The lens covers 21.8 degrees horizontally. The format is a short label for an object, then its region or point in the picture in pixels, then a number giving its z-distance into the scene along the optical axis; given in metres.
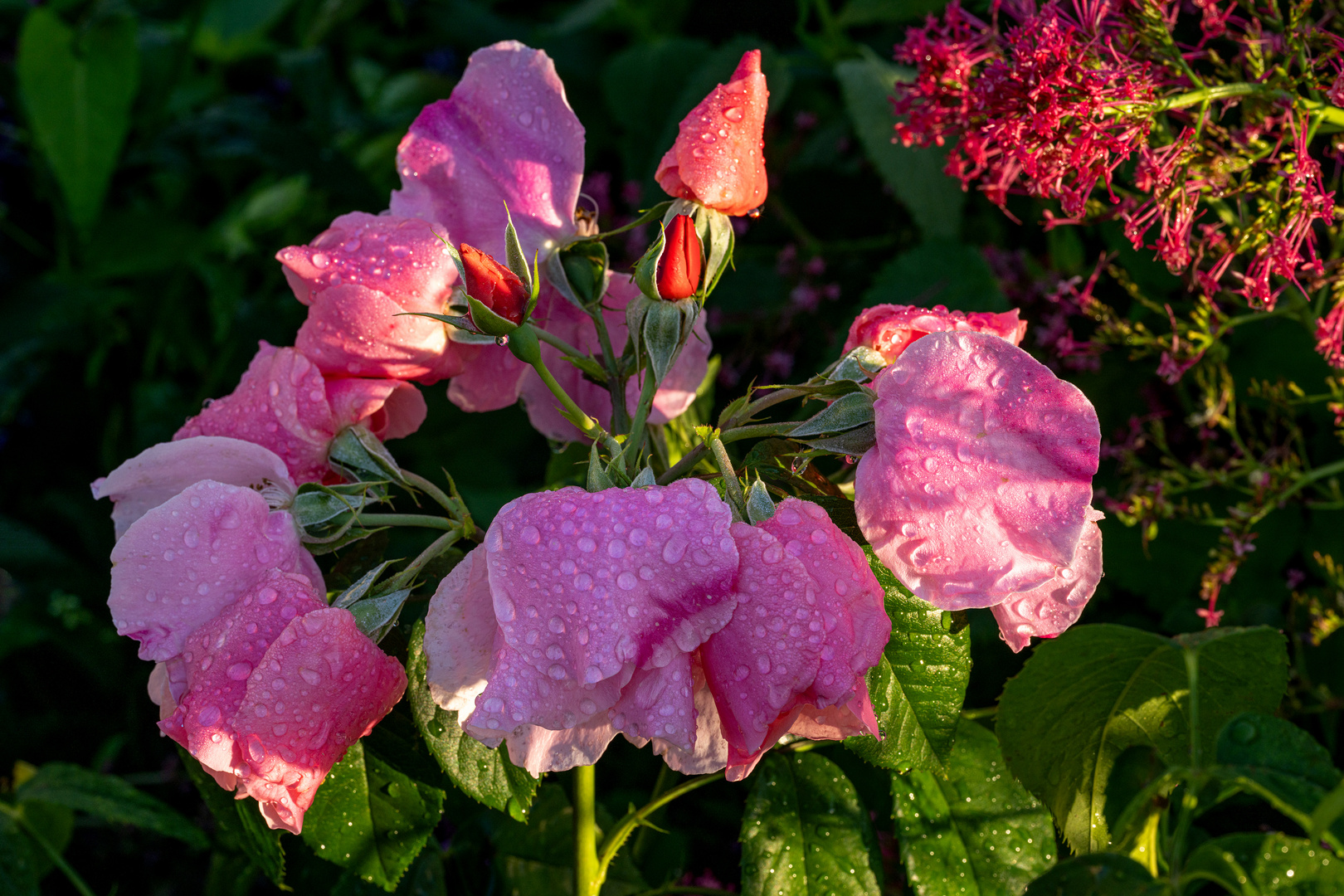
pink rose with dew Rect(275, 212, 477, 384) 0.86
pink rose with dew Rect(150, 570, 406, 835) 0.81
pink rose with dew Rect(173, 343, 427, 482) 0.87
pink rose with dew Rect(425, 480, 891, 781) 0.79
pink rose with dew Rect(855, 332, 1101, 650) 0.81
